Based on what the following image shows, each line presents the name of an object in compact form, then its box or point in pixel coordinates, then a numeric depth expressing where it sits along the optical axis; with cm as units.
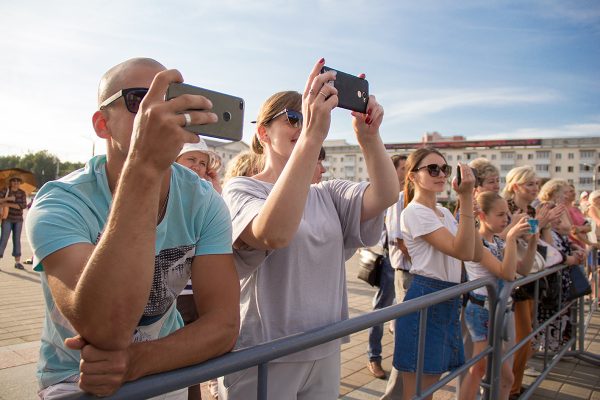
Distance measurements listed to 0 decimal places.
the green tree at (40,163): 9581
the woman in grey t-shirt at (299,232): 154
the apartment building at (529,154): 9269
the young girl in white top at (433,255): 262
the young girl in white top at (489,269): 312
